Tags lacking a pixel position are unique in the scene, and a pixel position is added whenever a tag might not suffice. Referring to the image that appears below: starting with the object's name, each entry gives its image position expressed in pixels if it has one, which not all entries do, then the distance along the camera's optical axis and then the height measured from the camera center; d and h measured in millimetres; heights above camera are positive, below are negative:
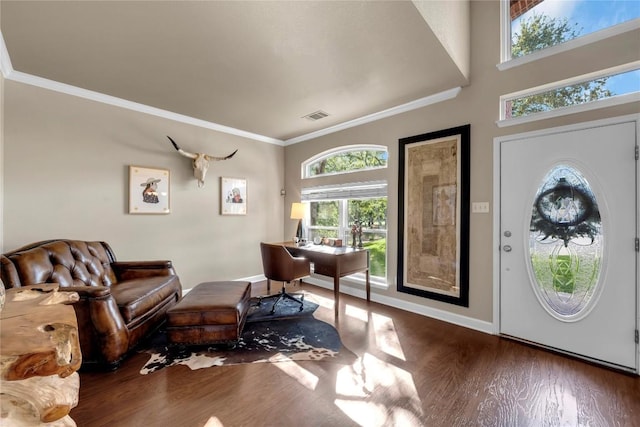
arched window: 3982 +870
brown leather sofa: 2076 -726
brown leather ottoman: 2373 -974
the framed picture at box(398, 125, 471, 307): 3041 -21
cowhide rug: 2273 -1252
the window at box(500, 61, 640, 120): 2176 +1095
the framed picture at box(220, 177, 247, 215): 4410 +283
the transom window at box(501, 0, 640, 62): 2221 +1756
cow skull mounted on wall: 3918 +729
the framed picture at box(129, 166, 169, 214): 3523 +302
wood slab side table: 815 -492
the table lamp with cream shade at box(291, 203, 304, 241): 4250 +31
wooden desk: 3318 -605
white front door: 2178 -245
